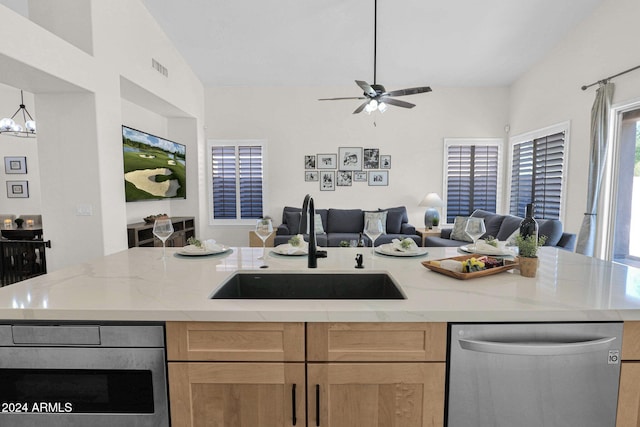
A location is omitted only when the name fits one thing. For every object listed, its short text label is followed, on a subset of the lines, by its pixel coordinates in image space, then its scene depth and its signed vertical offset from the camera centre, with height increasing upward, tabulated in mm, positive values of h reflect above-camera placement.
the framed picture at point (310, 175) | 5742 +265
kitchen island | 951 -475
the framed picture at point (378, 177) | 5734 +235
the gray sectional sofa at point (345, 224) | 5070 -556
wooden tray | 1245 -320
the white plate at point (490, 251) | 1669 -312
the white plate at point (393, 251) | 1620 -312
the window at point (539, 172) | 4250 +283
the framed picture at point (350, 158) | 5695 +565
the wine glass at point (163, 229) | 1511 -185
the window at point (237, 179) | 5727 +189
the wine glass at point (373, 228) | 1523 -177
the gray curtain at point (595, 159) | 3393 +340
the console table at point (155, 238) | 3684 -574
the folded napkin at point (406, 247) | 1652 -290
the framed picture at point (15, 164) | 5121 +390
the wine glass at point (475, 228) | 1586 -183
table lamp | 5355 -331
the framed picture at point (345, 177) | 5734 +232
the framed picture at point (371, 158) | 5699 +567
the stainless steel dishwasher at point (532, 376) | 955 -551
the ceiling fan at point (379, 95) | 2900 +889
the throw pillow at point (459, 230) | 4656 -586
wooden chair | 3729 -841
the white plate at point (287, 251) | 1668 -317
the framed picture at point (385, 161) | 5711 +516
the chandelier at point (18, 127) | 4125 +817
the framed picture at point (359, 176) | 5734 +251
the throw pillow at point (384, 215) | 5179 -397
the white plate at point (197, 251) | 1657 -319
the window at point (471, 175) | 5688 +277
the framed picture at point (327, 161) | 5715 +513
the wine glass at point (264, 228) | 1647 -194
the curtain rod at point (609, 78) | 3047 +1163
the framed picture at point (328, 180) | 5742 +169
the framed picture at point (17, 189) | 5164 -4
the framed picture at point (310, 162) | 5715 +493
